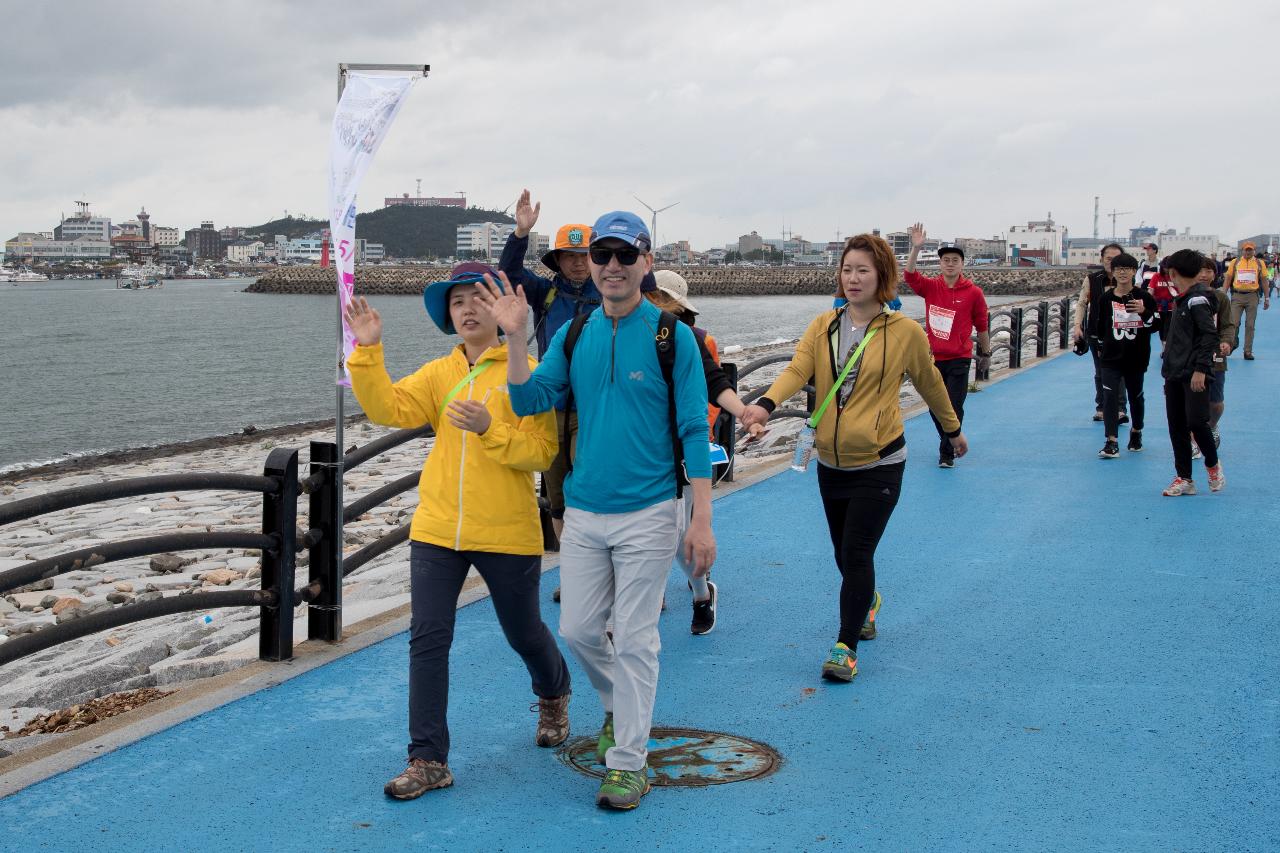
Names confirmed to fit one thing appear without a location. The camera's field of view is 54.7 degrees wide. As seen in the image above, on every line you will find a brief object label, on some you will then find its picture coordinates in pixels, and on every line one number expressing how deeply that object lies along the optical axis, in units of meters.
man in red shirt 10.41
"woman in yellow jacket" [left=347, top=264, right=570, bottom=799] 4.05
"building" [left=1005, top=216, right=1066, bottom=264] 181.25
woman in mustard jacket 5.31
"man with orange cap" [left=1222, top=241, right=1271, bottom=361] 19.74
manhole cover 4.27
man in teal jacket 4.03
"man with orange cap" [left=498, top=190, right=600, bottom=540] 5.84
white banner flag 5.02
